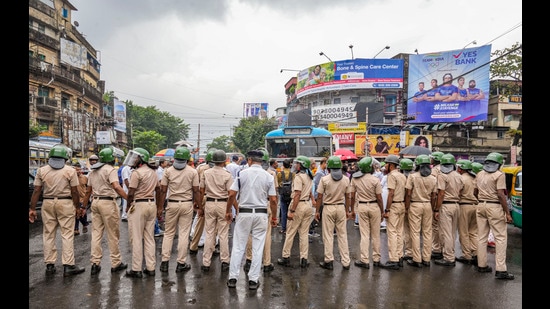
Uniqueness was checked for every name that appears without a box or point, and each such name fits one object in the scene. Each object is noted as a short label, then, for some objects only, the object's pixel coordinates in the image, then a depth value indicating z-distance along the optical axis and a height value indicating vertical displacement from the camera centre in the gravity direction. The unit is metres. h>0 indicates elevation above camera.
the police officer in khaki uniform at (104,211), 5.54 -1.01
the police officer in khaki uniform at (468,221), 6.59 -1.41
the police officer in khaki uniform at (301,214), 6.13 -1.19
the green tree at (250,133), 49.12 +2.51
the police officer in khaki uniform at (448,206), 6.37 -1.10
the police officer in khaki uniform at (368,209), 6.11 -1.09
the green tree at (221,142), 109.81 +2.35
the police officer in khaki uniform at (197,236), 6.77 -1.76
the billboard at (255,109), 76.56 +9.18
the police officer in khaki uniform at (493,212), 5.61 -1.07
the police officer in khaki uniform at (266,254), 5.82 -1.85
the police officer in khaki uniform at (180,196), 5.75 -0.82
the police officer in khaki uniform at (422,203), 6.32 -1.01
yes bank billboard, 30.59 +5.87
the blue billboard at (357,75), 35.47 +8.16
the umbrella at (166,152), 15.98 -0.17
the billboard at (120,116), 45.12 +4.55
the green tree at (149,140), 47.28 +1.26
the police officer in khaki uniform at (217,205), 5.75 -0.96
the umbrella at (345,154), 13.55 -0.21
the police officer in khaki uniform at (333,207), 6.02 -1.04
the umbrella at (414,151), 13.56 -0.07
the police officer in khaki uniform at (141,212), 5.35 -1.03
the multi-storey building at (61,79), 30.80 +6.81
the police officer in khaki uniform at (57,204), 5.41 -0.89
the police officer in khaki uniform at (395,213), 6.16 -1.19
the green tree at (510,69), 19.80 +5.14
